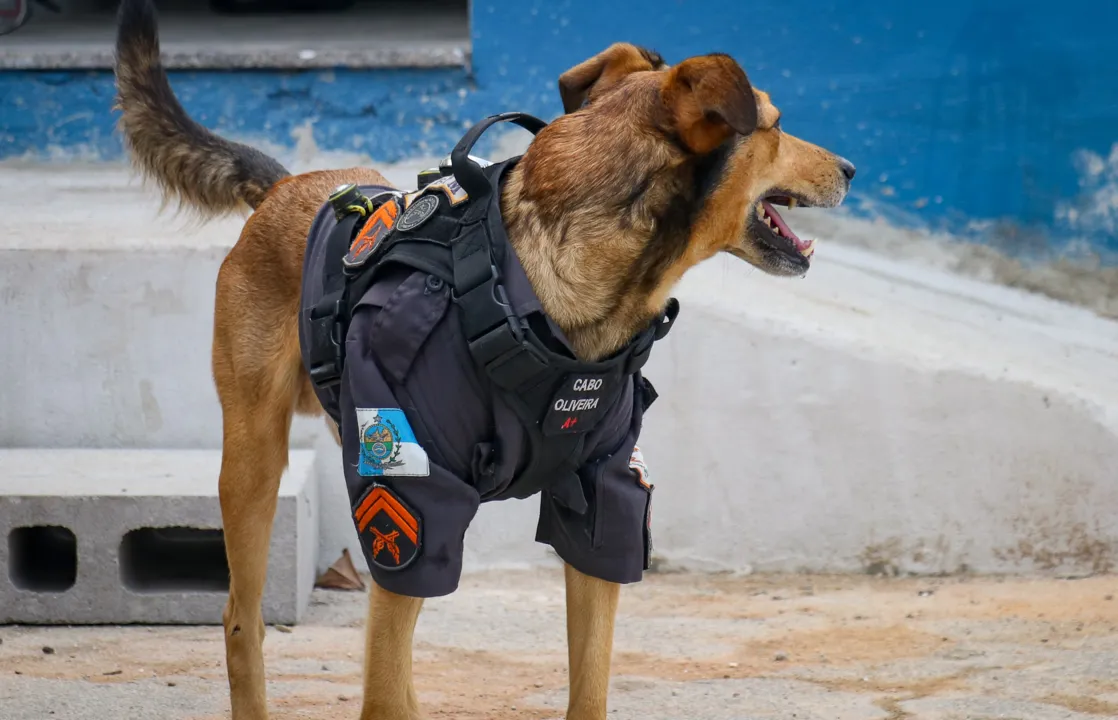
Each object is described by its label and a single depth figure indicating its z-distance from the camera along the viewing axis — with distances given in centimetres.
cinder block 943
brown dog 561
